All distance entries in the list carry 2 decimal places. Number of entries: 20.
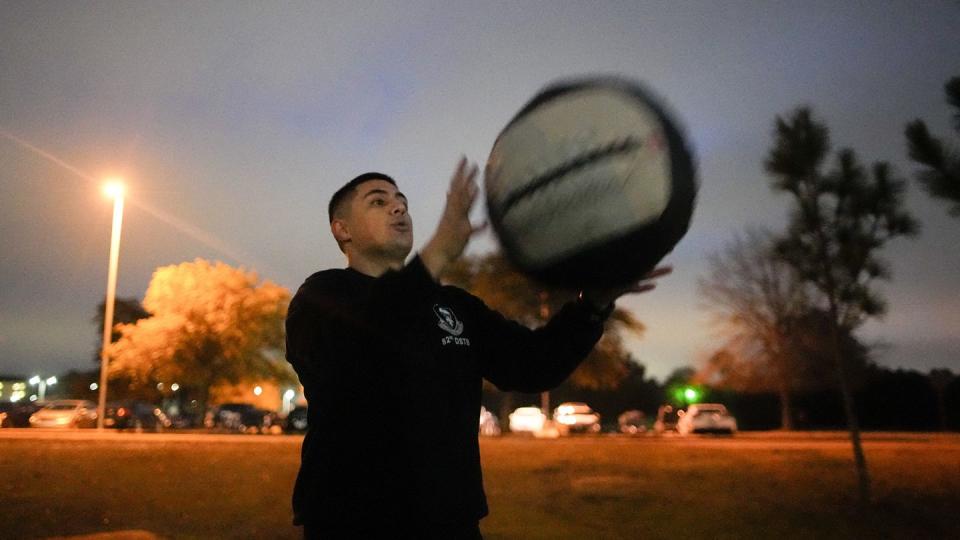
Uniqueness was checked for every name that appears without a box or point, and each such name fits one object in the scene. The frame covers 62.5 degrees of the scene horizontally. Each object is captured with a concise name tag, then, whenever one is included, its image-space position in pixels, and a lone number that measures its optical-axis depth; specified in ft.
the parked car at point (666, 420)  112.50
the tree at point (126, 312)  148.66
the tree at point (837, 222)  32.07
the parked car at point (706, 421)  87.67
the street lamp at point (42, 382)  229.45
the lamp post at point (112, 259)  72.25
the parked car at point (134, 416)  90.27
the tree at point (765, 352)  115.34
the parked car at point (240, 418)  110.22
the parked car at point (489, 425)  103.68
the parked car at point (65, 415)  67.62
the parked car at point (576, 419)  108.27
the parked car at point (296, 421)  93.91
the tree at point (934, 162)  23.53
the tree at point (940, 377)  85.92
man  7.79
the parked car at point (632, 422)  128.57
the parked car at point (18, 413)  68.69
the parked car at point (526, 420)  104.47
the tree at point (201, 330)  99.19
